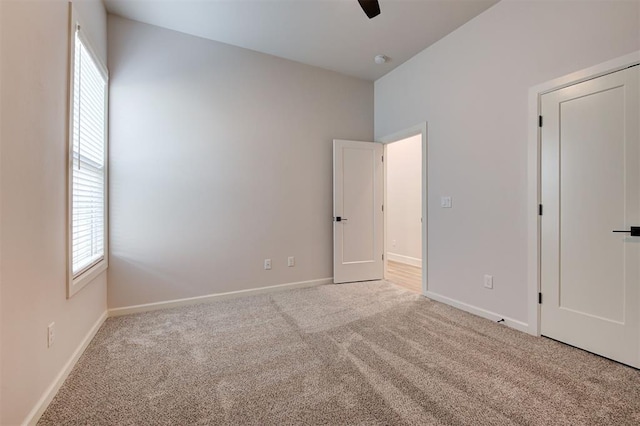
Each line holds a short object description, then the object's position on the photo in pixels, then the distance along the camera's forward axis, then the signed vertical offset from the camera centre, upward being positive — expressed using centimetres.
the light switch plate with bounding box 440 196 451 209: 322 +13
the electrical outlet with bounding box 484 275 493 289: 279 -67
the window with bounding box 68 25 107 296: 207 +38
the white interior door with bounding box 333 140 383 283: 405 +3
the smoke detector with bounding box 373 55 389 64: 363 +198
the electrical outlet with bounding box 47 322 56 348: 164 -71
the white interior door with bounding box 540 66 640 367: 195 -1
